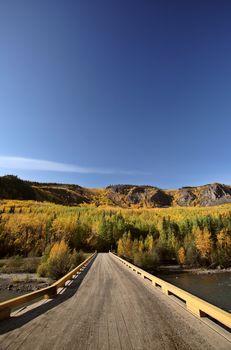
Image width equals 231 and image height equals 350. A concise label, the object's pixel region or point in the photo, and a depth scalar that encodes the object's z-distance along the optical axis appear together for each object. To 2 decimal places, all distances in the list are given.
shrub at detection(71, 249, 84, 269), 35.36
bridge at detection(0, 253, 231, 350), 4.45
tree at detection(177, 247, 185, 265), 71.88
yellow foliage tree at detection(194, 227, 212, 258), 72.31
